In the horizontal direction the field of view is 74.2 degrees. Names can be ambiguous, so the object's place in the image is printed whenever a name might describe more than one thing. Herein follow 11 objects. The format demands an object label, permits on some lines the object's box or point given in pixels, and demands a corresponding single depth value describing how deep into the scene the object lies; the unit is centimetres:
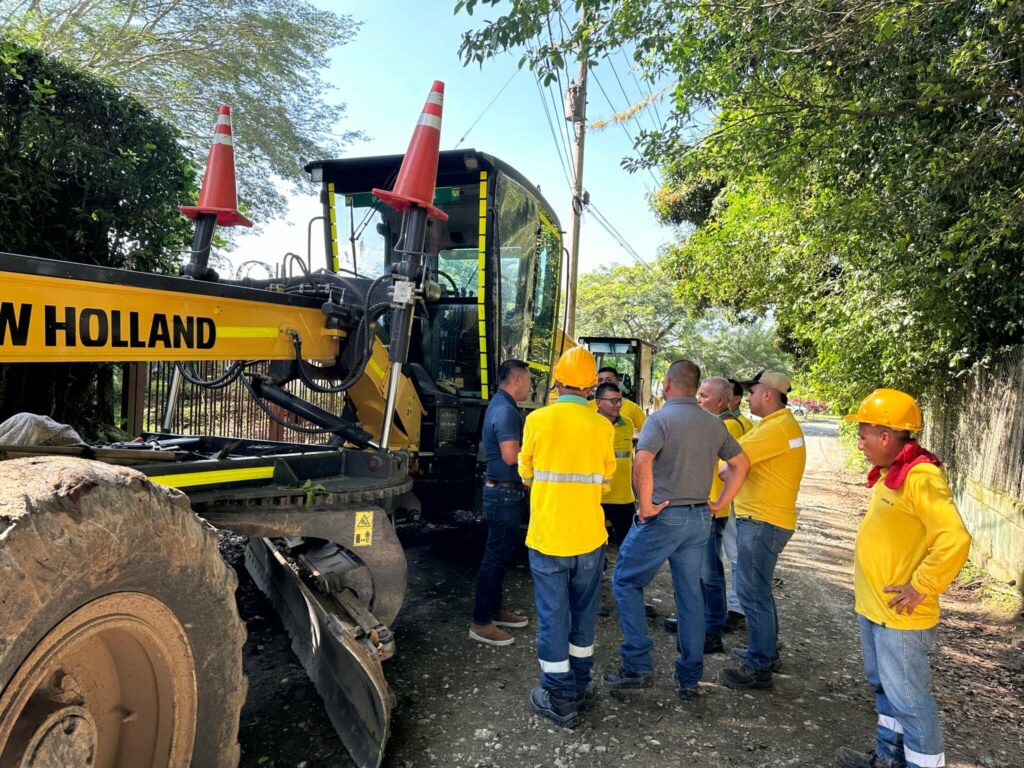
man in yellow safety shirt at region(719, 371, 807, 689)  373
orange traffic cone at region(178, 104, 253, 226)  388
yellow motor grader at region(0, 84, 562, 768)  166
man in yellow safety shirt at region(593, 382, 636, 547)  508
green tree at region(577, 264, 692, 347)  3322
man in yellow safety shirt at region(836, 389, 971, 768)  260
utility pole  1516
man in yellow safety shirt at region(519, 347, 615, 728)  334
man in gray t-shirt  358
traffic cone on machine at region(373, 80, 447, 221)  350
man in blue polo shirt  415
